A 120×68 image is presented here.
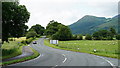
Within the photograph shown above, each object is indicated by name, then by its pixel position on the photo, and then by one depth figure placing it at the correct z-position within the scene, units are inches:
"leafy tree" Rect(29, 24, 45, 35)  6902.6
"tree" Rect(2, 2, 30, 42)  908.0
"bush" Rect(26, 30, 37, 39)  4612.2
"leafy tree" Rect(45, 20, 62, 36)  4483.5
